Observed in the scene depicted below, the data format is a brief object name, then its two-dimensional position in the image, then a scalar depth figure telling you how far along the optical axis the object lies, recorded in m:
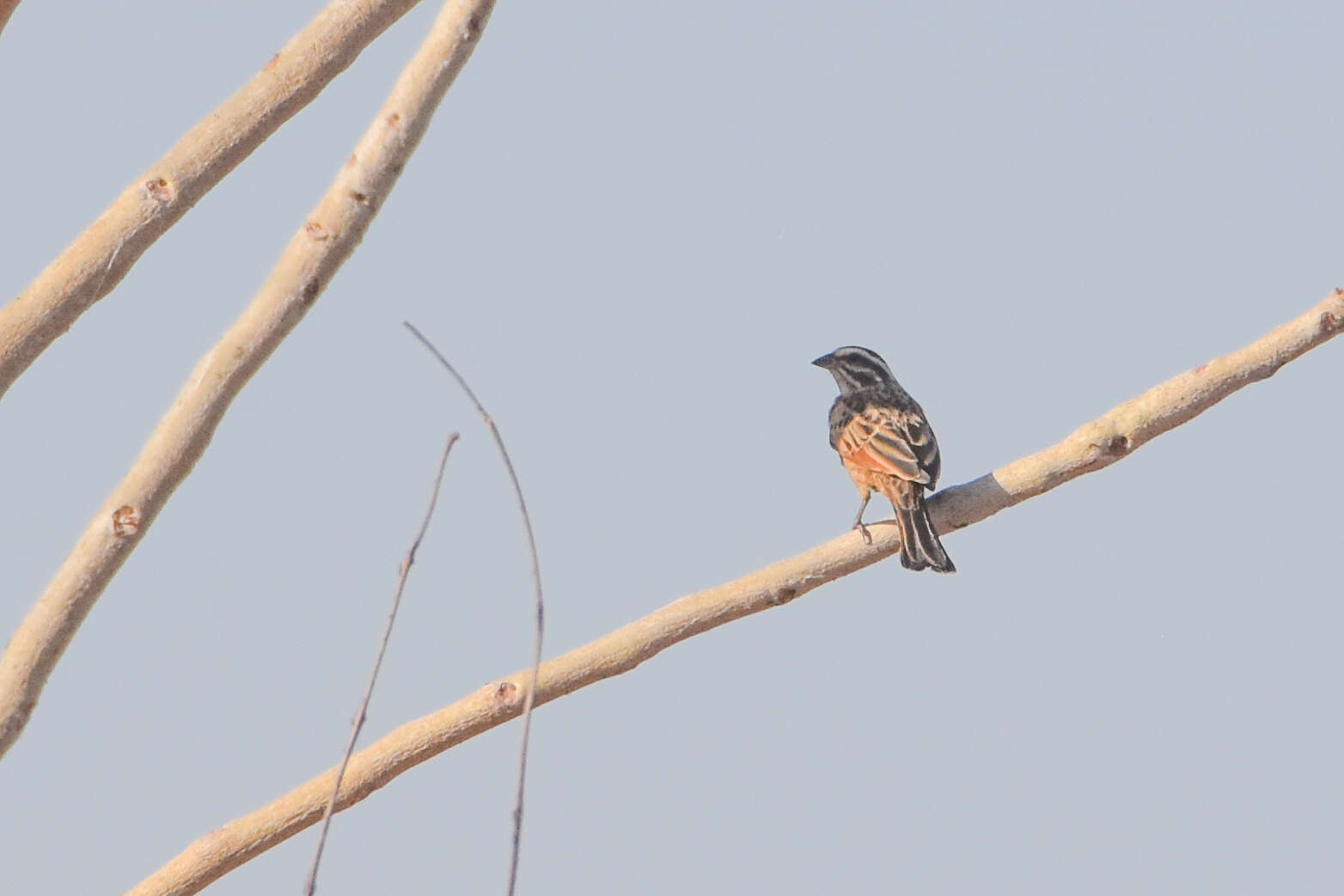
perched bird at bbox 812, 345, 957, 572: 14.43
